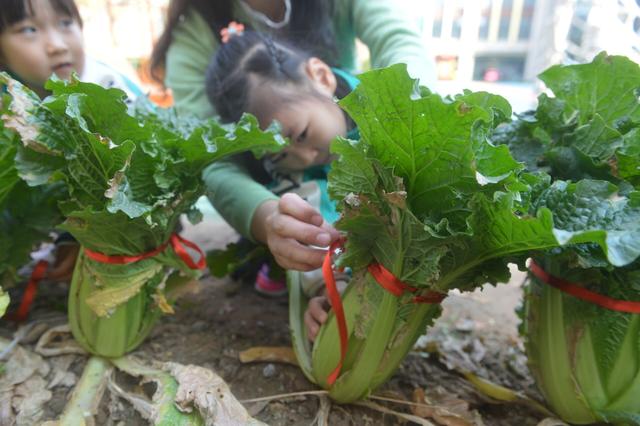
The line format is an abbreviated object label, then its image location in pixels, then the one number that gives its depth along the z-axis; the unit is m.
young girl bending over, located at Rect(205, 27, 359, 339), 1.80
